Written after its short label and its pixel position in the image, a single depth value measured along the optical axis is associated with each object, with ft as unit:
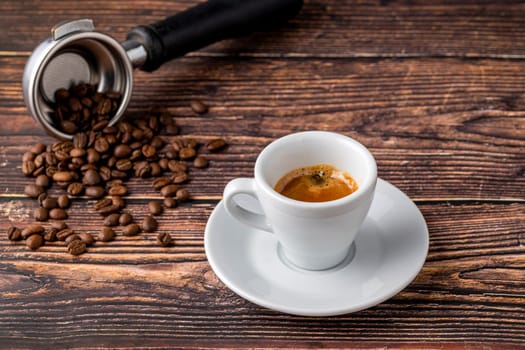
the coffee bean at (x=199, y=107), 3.33
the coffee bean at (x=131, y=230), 2.93
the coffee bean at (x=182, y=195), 3.03
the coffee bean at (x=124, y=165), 3.11
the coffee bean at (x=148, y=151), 3.15
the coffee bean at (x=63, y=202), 3.03
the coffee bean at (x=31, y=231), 2.94
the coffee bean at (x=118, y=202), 3.02
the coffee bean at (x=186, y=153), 3.16
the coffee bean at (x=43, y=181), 3.08
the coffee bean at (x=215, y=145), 3.19
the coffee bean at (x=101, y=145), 3.14
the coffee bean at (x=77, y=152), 3.12
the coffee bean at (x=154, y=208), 3.00
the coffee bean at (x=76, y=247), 2.89
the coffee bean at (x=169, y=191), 3.04
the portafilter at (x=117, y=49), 3.11
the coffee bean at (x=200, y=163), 3.14
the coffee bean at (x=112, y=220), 2.97
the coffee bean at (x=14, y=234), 2.94
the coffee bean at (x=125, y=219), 2.97
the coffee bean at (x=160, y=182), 3.07
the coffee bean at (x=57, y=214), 3.00
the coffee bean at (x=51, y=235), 2.93
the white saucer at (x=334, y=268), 2.62
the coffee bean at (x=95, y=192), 3.05
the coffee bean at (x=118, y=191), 3.05
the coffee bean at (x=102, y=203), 3.02
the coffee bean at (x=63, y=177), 3.08
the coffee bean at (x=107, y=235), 2.92
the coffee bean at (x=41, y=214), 2.99
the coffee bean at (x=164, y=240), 2.90
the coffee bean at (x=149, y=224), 2.95
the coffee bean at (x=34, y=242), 2.91
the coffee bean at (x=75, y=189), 3.06
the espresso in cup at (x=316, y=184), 2.73
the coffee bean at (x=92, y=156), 3.12
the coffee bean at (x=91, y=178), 3.07
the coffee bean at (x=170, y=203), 3.01
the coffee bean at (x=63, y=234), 2.93
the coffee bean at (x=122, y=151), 3.14
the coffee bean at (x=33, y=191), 3.06
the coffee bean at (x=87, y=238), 2.92
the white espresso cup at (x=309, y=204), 2.62
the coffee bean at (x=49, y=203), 3.02
